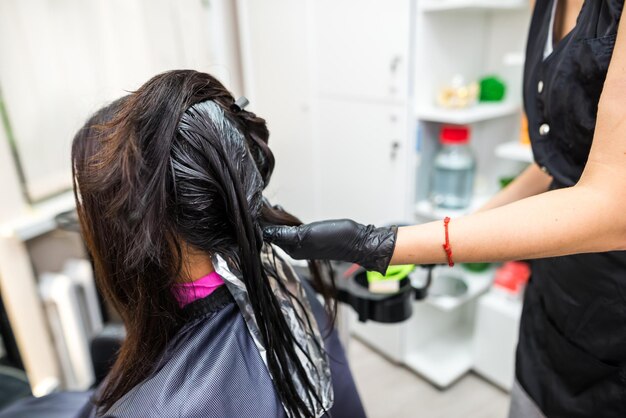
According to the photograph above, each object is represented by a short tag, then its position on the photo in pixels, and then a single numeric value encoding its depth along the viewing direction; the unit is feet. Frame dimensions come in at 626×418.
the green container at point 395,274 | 3.74
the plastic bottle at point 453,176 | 5.98
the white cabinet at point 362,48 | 5.24
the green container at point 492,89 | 5.89
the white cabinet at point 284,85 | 6.48
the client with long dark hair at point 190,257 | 2.14
